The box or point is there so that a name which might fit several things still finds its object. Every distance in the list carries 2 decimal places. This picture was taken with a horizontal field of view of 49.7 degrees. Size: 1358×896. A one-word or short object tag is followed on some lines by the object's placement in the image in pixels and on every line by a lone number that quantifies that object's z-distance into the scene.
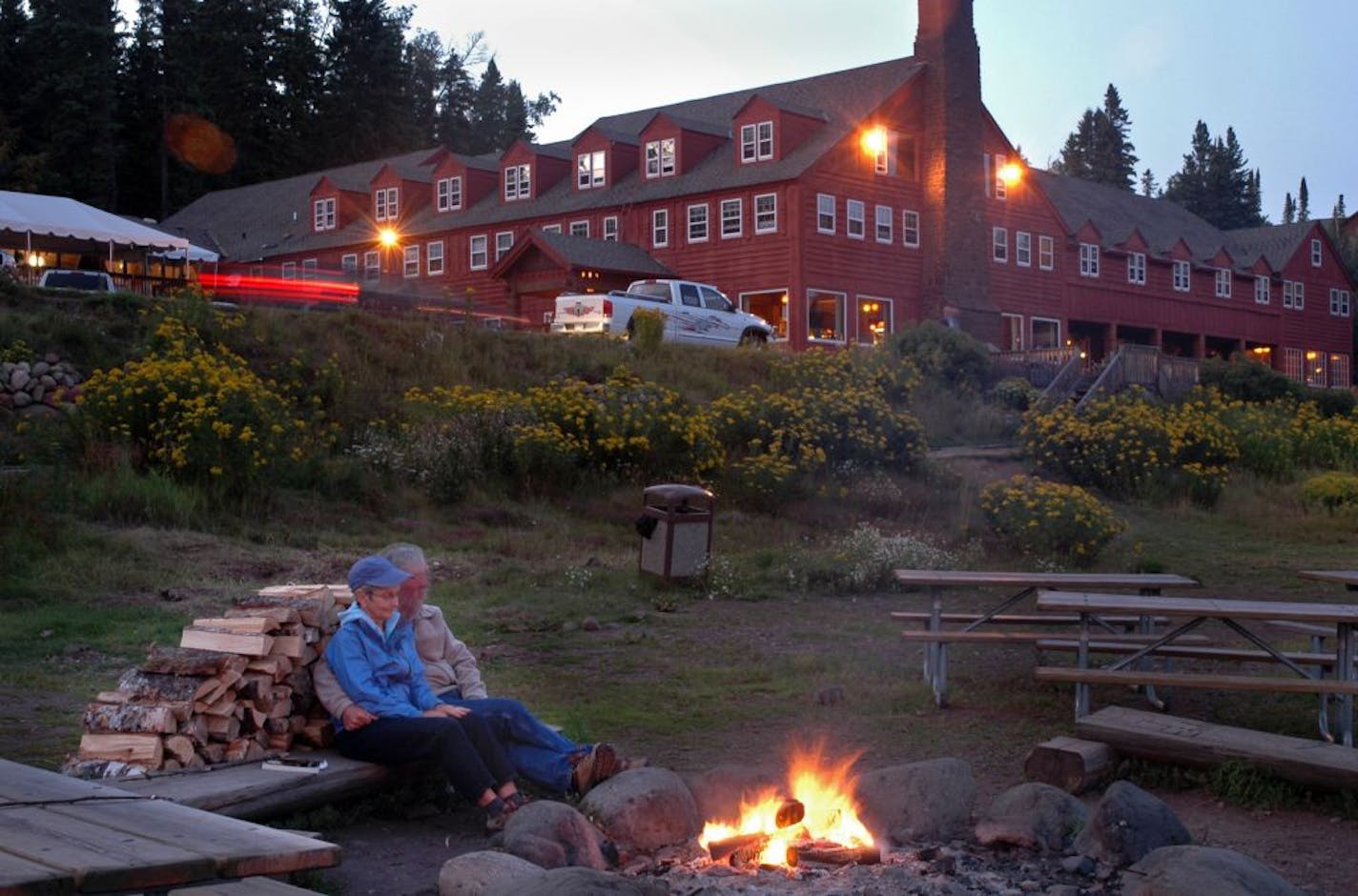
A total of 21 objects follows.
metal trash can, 14.62
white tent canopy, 32.94
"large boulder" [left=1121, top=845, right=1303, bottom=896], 5.24
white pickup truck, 31.67
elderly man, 7.22
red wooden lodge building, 40.47
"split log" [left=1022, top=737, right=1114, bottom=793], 7.52
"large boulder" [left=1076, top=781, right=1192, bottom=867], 6.18
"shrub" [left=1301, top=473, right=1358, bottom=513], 22.92
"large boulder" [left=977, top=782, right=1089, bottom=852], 6.51
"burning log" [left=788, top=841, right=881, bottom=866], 6.30
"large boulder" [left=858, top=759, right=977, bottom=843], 6.76
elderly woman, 6.94
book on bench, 6.61
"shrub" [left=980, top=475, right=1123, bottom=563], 16.75
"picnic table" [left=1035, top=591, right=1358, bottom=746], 7.74
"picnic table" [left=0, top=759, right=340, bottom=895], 3.52
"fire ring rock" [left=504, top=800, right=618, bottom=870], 6.16
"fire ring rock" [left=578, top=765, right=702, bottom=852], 6.66
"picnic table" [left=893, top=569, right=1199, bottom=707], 9.36
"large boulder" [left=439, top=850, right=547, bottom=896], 5.68
